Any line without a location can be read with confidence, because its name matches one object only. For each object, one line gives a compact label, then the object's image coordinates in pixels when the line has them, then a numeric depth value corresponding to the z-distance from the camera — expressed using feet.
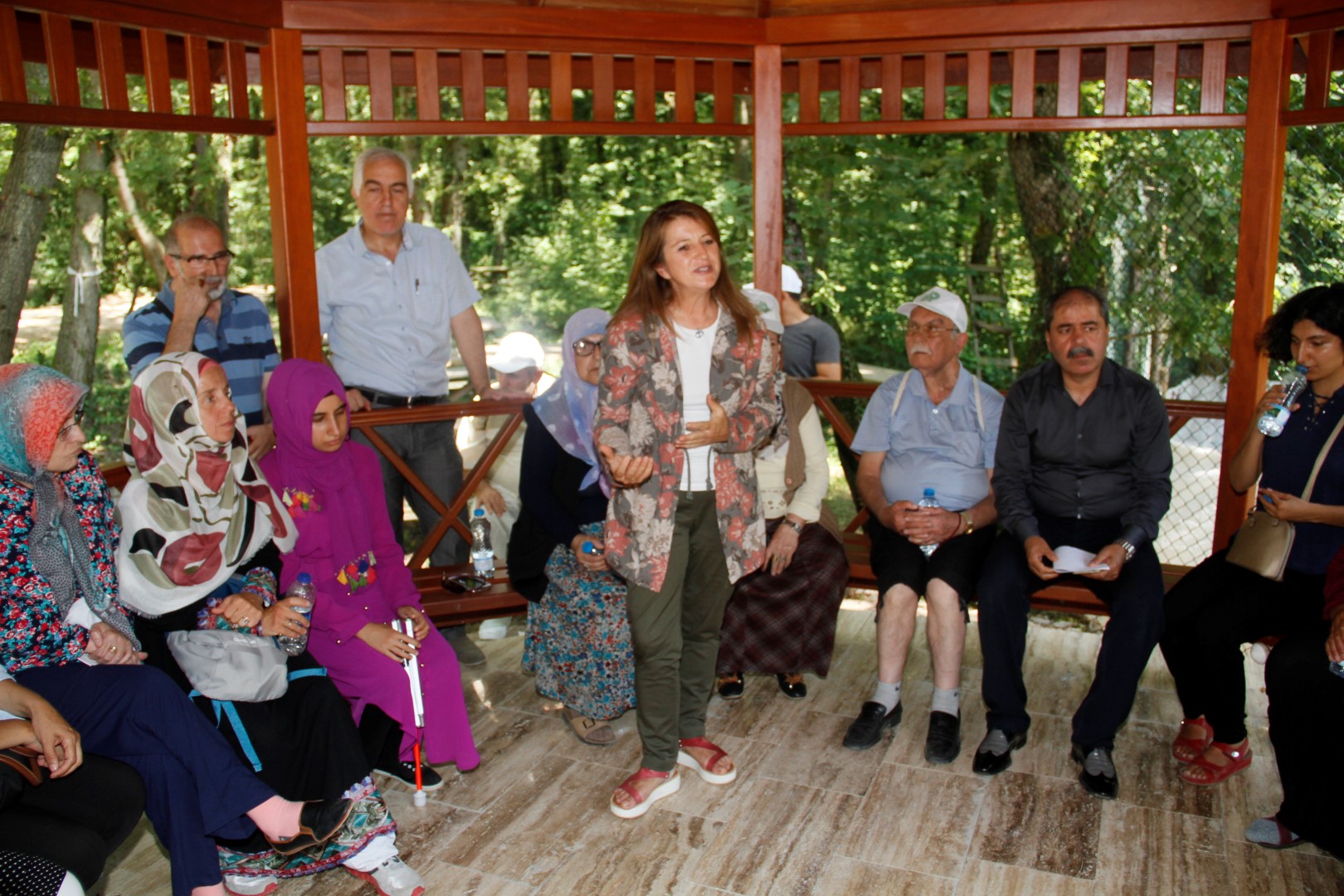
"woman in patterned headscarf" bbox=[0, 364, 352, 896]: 8.32
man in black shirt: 11.02
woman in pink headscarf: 10.23
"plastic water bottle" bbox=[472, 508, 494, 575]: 14.11
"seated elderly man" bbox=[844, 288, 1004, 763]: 11.76
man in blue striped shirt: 11.77
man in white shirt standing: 14.03
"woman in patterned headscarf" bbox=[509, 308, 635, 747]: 11.71
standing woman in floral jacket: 9.77
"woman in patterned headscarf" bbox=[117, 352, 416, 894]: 9.12
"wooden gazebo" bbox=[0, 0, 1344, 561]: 12.46
